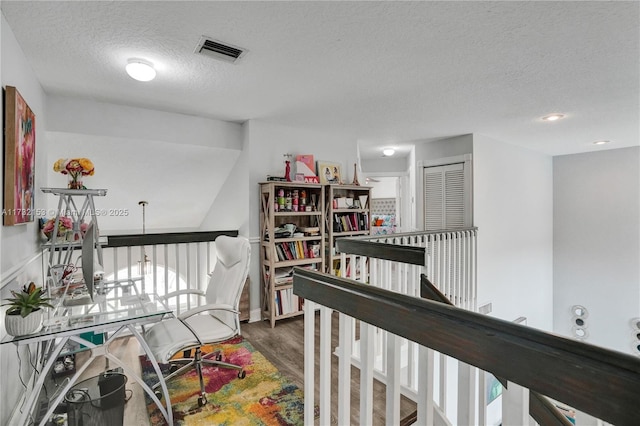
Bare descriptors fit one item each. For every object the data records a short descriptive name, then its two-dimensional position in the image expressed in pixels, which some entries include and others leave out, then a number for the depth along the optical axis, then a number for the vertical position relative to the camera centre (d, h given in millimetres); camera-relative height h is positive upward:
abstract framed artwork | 1701 +293
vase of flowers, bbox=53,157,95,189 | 2273 +308
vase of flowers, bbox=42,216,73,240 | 2395 -107
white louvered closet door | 4672 +225
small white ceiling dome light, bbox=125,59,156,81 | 2184 +966
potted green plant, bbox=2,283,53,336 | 1394 -442
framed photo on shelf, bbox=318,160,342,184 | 4250 +527
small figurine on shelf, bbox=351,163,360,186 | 4383 +502
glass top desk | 1496 -537
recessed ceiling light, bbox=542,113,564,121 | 3527 +1042
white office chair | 2100 -807
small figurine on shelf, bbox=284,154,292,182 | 3822 +494
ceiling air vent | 1986 +1032
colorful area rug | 2002 -1255
